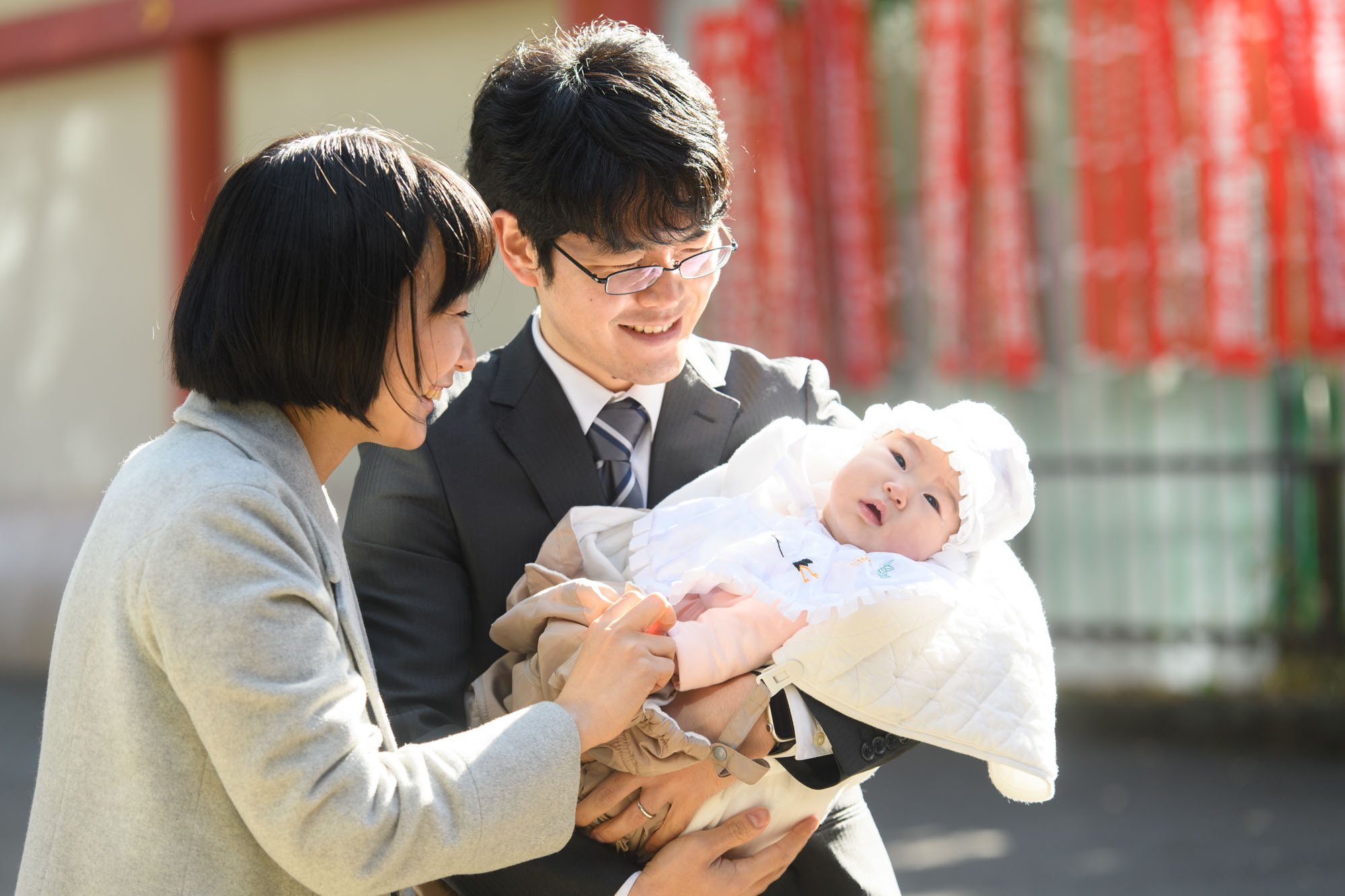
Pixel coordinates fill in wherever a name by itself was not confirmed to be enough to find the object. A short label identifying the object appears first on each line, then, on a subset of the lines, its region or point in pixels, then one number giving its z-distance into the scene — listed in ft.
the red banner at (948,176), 19.20
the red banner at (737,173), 20.22
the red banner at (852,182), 20.02
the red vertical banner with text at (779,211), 19.99
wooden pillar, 25.72
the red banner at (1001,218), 18.86
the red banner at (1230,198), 17.29
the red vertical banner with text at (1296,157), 16.79
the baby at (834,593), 5.52
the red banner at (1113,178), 18.06
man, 5.74
